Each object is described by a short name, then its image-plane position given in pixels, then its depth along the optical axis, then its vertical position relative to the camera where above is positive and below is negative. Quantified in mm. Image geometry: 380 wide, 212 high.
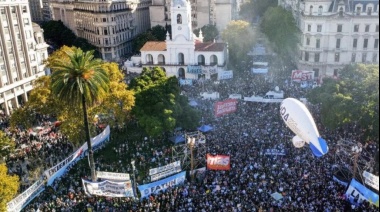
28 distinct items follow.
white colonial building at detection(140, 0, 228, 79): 74188 -10113
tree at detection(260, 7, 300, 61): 74375 -7155
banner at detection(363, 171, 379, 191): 27812 -13537
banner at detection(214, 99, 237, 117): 48469 -13449
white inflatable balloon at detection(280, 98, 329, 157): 32094 -10947
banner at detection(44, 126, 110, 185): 37281 -15690
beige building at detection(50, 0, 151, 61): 94812 -4943
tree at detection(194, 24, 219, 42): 96875 -8420
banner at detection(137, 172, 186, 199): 33938 -16010
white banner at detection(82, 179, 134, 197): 33406 -15662
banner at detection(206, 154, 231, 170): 36031 -14813
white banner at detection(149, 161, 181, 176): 35000 -14964
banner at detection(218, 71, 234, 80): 66300 -12864
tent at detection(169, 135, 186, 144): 45309 -15883
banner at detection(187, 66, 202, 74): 72662 -12891
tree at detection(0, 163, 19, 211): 30609 -14138
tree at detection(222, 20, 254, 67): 82250 -8965
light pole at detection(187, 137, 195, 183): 36006 -13736
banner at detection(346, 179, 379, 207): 29428 -15215
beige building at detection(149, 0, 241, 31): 102875 -3513
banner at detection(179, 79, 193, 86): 67562 -13841
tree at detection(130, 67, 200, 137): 44250 -12345
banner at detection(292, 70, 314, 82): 60506 -12338
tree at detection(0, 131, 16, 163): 40750 -14361
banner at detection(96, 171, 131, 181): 34500 -15110
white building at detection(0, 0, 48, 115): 59062 -7513
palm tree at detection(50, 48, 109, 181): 34062 -6587
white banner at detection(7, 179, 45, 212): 32256 -16243
